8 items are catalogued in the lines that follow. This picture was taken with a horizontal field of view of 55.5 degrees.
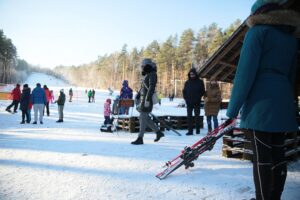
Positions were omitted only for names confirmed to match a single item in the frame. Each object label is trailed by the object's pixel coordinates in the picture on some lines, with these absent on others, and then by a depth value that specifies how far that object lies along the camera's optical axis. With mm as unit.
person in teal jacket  2740
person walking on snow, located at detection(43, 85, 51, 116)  18822
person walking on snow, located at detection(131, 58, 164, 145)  7520
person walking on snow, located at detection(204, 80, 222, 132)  10031
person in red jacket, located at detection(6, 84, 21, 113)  19172
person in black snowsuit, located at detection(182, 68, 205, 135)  10133
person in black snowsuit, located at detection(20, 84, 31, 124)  14266
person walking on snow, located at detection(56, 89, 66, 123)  15173
